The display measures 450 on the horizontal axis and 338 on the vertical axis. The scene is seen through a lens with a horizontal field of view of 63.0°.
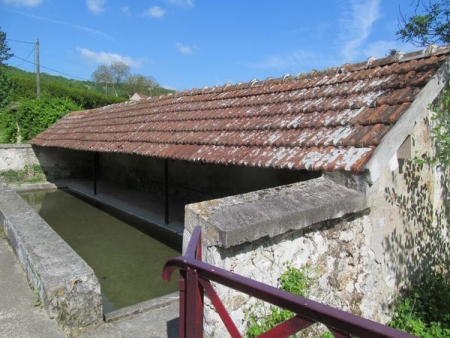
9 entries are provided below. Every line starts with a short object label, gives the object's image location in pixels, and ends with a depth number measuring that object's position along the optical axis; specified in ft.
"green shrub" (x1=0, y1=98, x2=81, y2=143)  53.57
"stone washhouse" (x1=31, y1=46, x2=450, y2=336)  8.41
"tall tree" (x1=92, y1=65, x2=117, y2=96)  209.67
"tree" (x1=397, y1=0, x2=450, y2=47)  36.24
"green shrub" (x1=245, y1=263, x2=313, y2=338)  8.12
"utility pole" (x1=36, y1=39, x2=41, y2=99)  84.82
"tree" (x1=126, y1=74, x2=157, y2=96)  213.87
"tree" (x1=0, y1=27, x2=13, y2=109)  71.83
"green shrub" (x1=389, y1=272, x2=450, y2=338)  11.00
